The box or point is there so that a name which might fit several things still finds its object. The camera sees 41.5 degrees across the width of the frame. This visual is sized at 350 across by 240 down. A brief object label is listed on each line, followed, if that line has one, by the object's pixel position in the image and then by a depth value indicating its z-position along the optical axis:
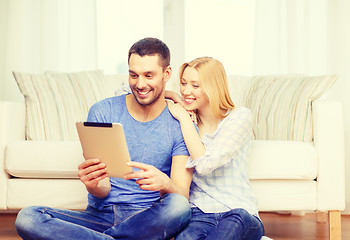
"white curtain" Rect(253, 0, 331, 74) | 3.40
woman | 1.65
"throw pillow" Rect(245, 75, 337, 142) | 2.45
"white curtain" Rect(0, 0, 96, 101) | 3.38
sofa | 2.22
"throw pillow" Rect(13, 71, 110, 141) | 2.56
